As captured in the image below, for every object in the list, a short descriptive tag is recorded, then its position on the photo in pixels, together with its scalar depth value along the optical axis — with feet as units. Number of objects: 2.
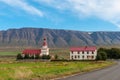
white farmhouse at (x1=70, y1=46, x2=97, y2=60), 237.09
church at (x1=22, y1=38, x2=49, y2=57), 242.55
